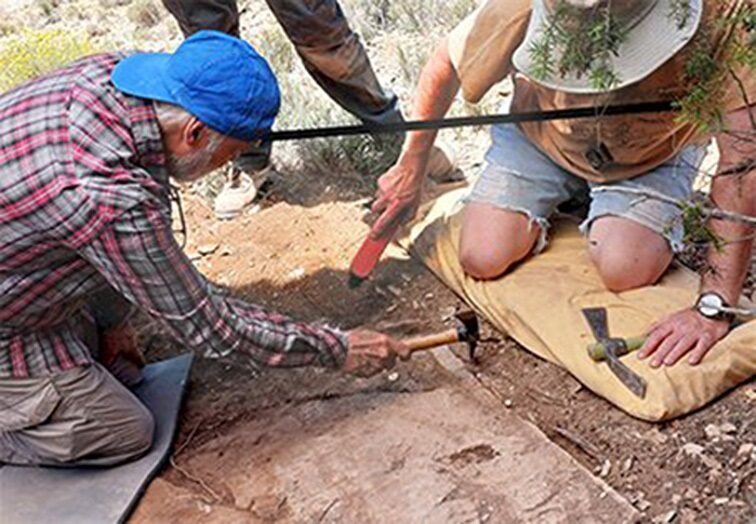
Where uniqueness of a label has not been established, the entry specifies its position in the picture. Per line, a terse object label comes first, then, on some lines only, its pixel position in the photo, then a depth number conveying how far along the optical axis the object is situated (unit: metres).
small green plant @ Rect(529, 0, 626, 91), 1.79
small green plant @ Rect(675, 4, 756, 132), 1.71
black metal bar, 2.36
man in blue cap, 1.89
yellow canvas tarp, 2.27
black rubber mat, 2.21
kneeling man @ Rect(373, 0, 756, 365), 1.88
